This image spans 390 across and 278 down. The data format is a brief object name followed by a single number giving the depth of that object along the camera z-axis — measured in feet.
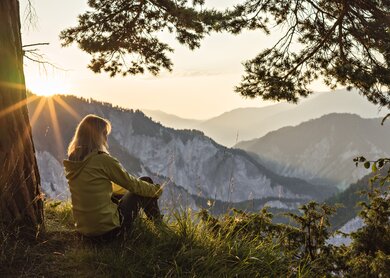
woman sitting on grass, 14.21
